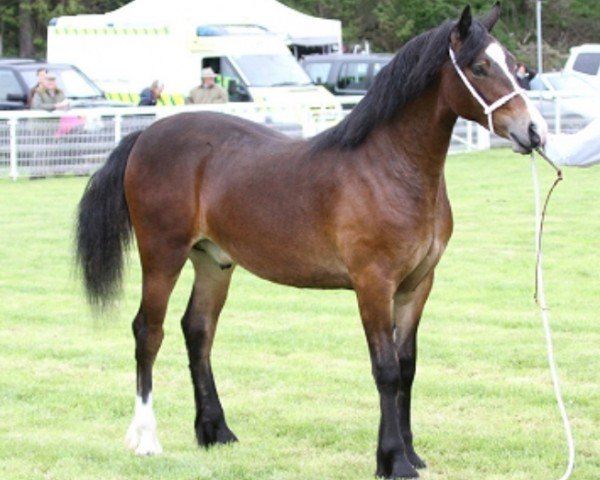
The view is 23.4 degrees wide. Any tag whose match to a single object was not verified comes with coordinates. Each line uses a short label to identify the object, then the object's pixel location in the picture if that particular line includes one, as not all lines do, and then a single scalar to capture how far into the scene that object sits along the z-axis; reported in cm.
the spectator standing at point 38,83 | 2605
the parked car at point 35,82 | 2791
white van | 3173
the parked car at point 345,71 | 3550
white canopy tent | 3566
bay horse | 671
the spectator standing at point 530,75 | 3618
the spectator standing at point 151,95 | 3012
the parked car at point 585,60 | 3344
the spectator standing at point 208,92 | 2797
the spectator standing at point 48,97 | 2550
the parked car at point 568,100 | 2872
